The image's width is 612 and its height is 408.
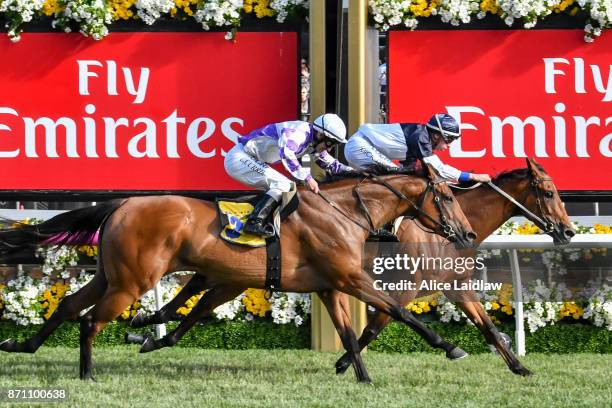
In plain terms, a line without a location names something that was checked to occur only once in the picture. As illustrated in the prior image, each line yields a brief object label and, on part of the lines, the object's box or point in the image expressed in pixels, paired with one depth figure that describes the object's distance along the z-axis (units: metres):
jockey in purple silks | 13.60
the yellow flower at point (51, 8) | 17.37
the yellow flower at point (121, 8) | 17.42
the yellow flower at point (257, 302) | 17.64
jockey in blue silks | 14.97
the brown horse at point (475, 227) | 14.86
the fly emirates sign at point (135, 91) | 17.48
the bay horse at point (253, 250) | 13.52
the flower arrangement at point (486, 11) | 17.08
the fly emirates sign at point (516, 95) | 17.37
